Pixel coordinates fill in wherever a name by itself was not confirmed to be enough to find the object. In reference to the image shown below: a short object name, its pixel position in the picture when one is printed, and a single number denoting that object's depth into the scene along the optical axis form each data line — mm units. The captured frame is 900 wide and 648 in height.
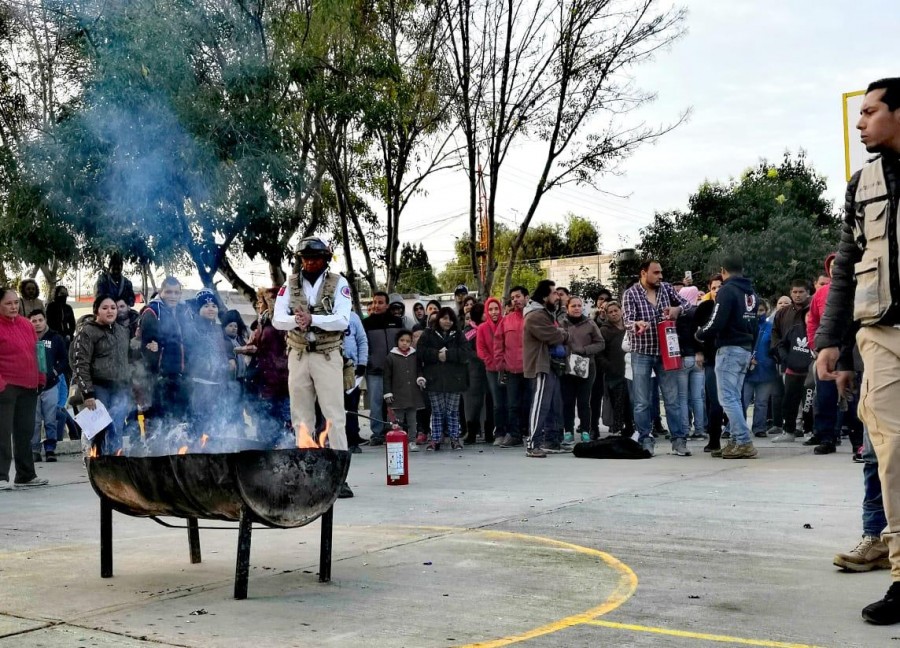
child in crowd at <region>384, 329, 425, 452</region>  14000
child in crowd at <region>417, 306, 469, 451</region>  14000
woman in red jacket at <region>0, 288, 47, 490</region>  10258
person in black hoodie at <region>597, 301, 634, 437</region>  14602
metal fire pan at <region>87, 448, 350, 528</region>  5152
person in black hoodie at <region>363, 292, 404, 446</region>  14675
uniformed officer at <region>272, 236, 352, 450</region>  8422
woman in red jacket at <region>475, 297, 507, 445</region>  14492
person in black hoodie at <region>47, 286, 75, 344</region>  16000
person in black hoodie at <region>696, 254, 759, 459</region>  11289
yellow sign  14648
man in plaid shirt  11719
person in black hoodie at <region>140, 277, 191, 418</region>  10328
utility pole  22719
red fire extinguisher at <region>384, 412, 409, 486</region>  9672
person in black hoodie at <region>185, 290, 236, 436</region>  10328
